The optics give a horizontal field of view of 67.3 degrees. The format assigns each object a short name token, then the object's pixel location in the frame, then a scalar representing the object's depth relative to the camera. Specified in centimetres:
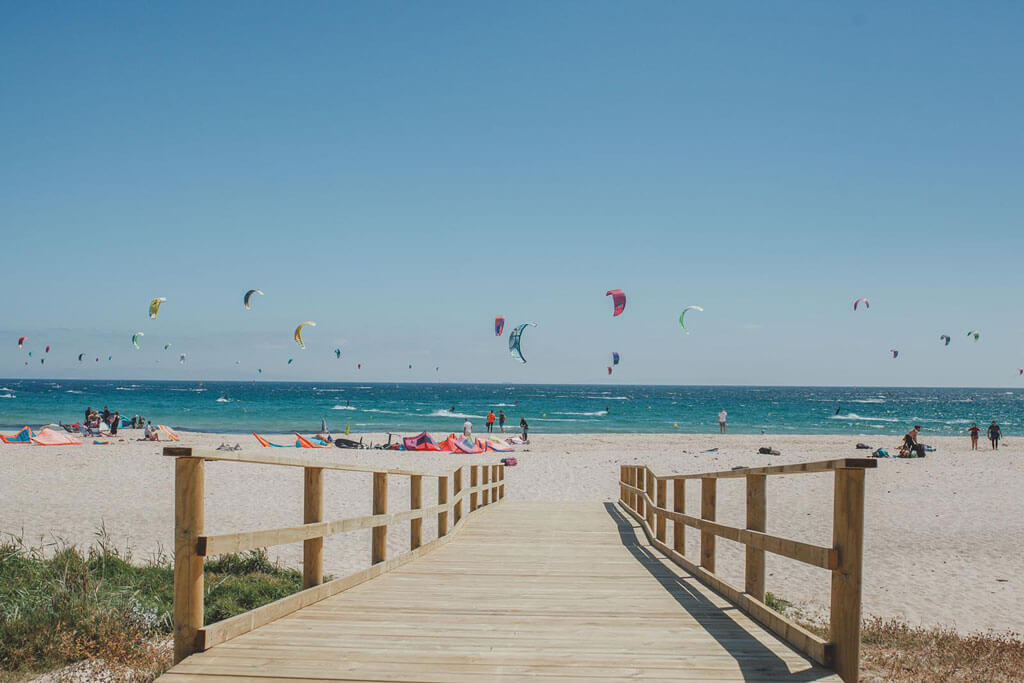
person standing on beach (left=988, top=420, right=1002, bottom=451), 3816
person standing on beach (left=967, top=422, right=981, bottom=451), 3860
